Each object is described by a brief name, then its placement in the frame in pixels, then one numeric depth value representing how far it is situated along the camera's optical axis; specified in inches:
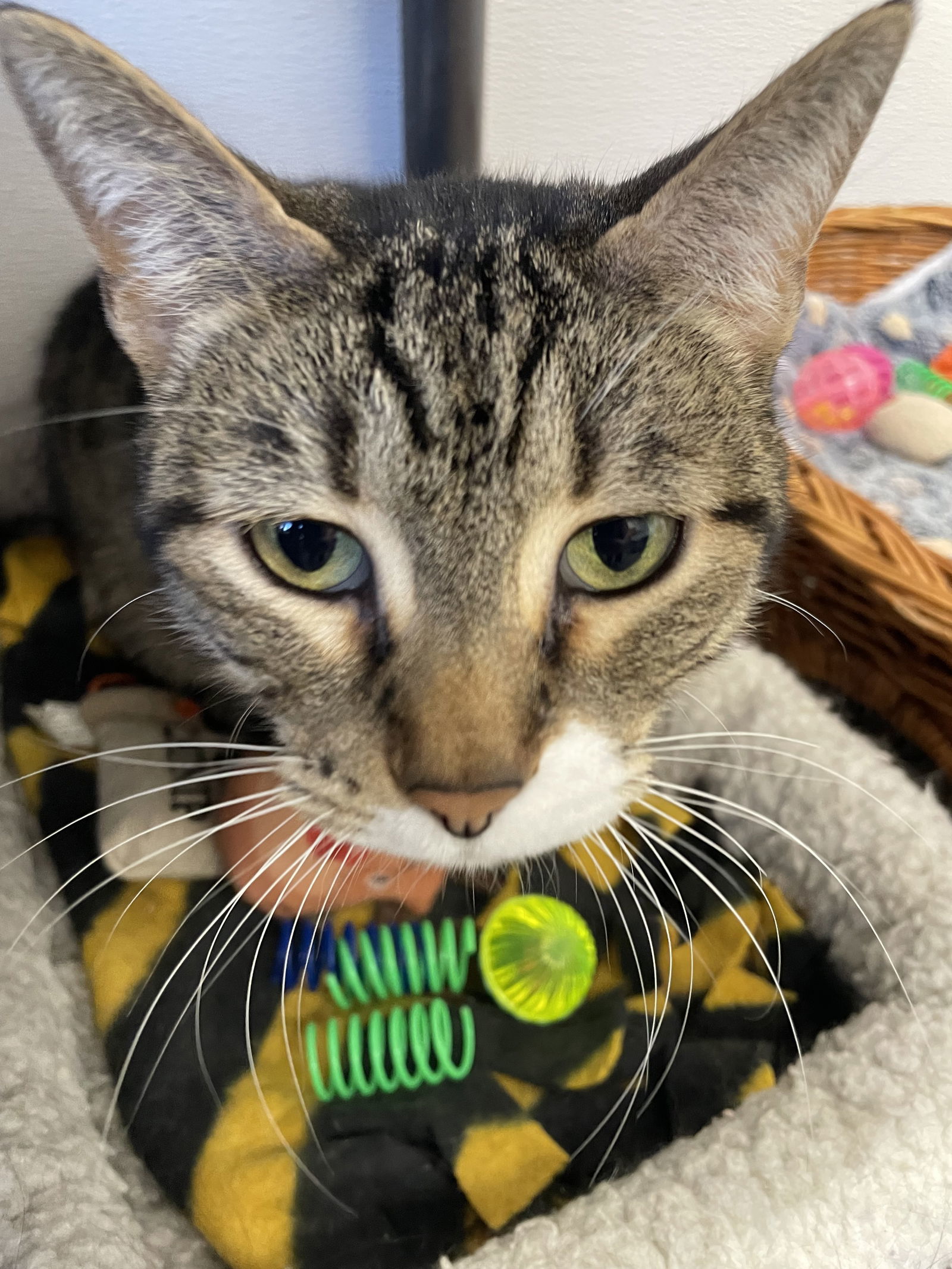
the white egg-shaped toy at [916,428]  11.7
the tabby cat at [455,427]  5.6
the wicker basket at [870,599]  9.0
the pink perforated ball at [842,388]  12.1
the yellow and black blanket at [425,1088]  6.9
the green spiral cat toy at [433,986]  7.3
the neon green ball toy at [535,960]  7.6
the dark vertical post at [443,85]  9.8
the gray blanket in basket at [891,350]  11.5
